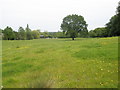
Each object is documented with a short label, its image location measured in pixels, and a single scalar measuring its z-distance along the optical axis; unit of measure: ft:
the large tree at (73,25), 114.38
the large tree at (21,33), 177.79
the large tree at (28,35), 191.59
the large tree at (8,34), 141.70
